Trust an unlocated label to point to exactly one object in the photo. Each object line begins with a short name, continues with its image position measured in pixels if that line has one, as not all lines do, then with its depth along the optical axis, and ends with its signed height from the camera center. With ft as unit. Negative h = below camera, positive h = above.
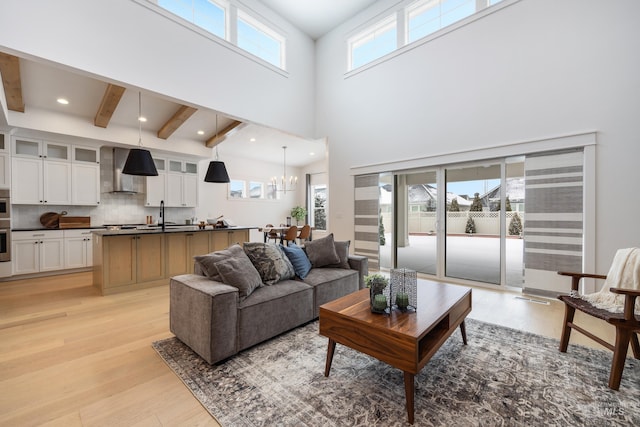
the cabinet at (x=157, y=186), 20.26 +1.83
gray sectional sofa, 6.82 -2.56
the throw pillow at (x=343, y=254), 11.36 -1.88
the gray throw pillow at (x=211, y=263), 8.02 -1.59
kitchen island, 12.80 -2.38
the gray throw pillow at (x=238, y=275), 7.63 -1.88
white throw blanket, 7.00 -1.89
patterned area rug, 5.13 -3.95
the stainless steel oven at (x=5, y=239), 14.80 -1.65
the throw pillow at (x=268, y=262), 9.07 -1.80
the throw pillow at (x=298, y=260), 9.93 -1.88
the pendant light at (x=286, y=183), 30.45 +3.19
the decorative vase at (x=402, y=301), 6.49 -2.20
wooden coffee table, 5.09 -2.57
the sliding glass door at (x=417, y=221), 15.89 -0.65
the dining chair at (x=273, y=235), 23.88 -2.22
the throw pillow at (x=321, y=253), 11.21 -1.80
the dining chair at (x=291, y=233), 22.22 -1.94
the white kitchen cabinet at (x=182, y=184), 21.48 +2.16
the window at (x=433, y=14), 14.20 +10.96
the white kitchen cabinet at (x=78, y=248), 16.96 -2.50
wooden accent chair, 5.83 -2.54
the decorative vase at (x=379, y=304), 6.27 -2.20
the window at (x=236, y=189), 26.53 +2.11
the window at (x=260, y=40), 16.55 +11.19
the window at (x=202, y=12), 13.25 +10.43
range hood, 18.97 +2.42
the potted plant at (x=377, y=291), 6.29 -1.99
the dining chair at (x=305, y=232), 23.98 -1.95
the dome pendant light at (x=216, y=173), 15.69 +2.17
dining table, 22.92 -1.78
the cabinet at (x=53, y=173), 15.65 +2.26
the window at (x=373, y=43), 17.11 +11.31
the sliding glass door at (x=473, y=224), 13.96 -0.71
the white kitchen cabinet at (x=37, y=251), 15.39 -2.45
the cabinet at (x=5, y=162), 14.90 +2.64
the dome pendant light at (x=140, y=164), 12.53 +2.16
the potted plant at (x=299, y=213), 31.12 -0.32
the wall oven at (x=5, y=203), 14.78 +0.36
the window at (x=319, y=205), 31.73 +0.63
